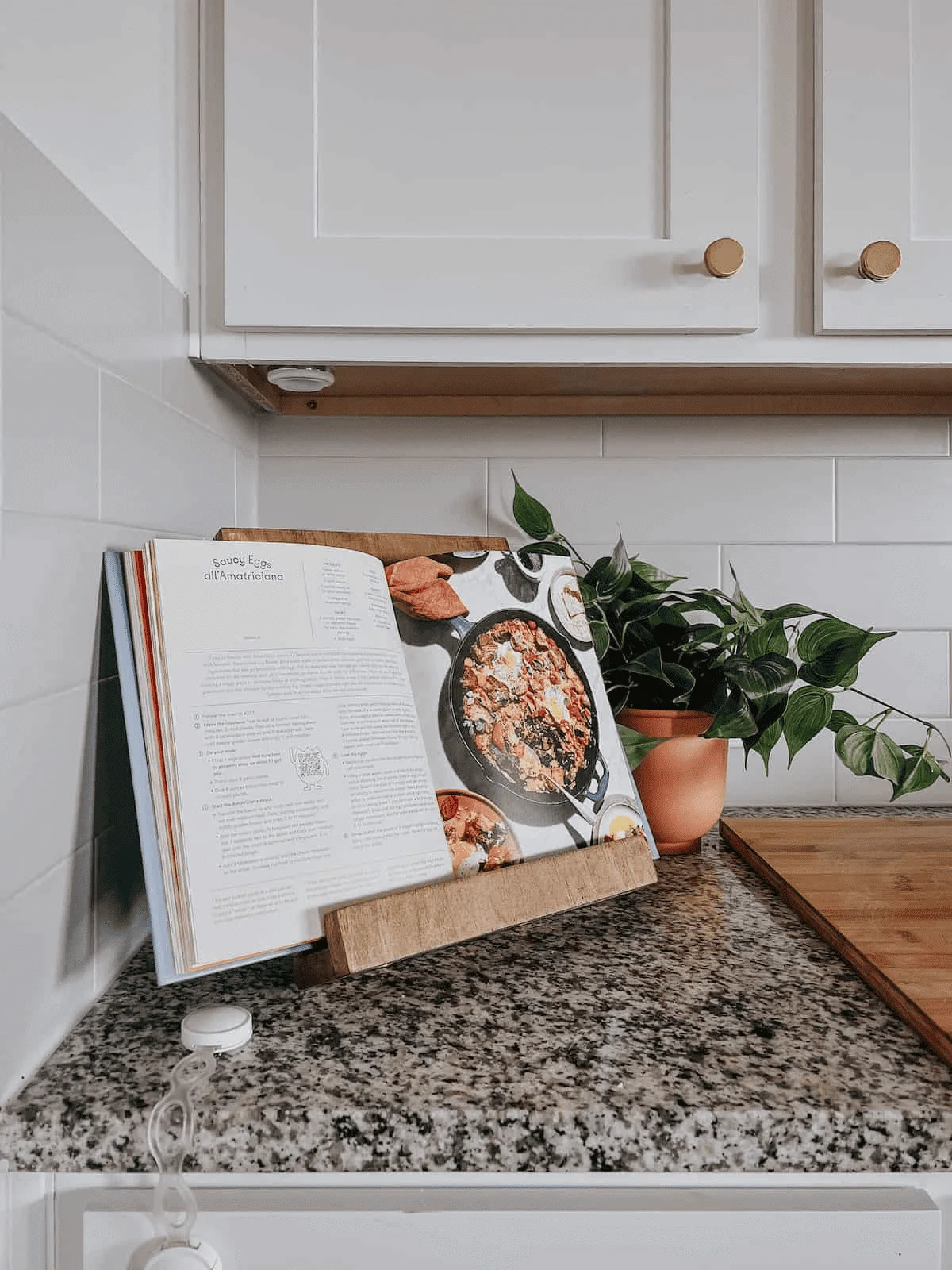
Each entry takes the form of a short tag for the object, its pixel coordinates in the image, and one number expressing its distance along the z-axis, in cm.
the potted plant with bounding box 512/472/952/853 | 96
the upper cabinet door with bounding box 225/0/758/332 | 88
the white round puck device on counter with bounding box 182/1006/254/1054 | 60
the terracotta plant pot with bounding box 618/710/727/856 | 101
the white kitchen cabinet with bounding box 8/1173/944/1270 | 54
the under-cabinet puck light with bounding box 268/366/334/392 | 103
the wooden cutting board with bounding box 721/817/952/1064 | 68
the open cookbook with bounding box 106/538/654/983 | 64
